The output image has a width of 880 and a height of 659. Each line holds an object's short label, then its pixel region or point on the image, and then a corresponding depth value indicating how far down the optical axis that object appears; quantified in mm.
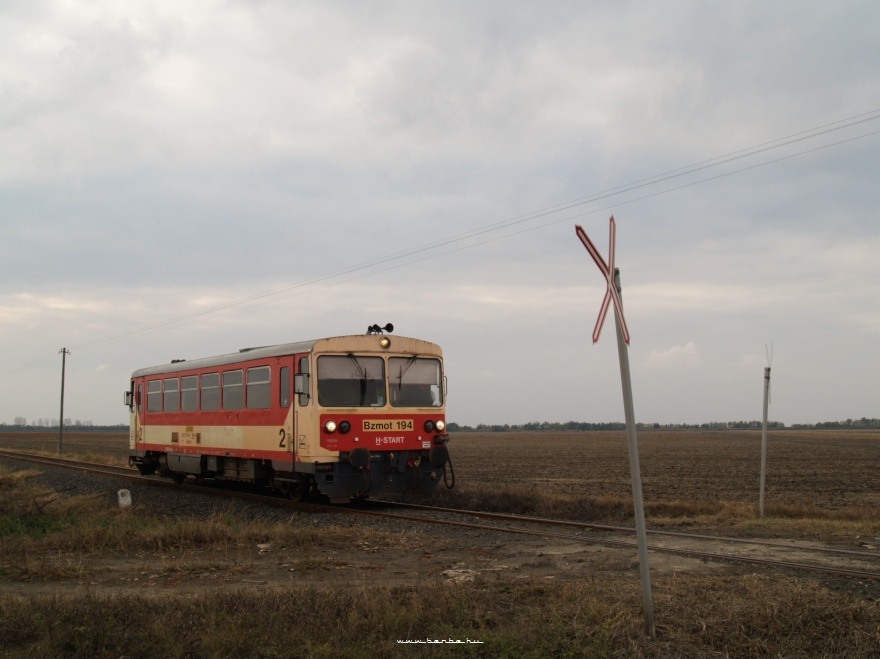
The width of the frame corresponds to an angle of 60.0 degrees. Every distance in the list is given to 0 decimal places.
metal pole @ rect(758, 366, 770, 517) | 12781
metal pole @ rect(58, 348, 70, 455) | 49597
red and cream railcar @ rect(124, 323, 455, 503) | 13781
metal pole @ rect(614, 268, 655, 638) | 5273
